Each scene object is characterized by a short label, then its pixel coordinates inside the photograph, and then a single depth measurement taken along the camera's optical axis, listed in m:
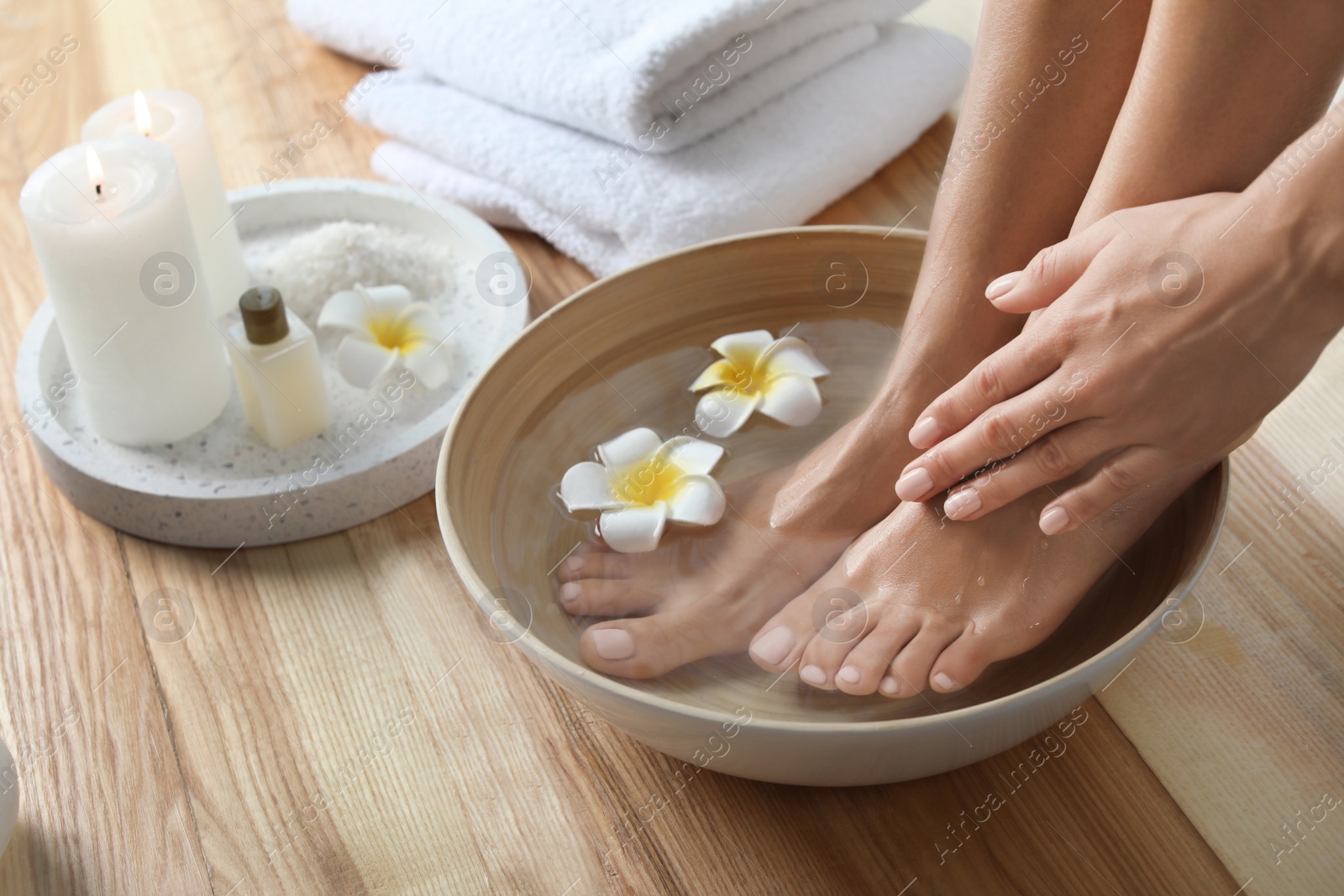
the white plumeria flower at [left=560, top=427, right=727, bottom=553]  0.84
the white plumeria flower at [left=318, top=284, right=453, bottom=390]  0.99
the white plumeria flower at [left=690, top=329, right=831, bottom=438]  0.92
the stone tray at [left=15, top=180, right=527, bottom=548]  0.89
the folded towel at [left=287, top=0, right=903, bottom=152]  1.09
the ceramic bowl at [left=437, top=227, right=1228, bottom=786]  0.63
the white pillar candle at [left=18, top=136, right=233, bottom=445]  0.84
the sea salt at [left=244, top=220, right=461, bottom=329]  1.04
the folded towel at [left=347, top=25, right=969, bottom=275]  1.11
